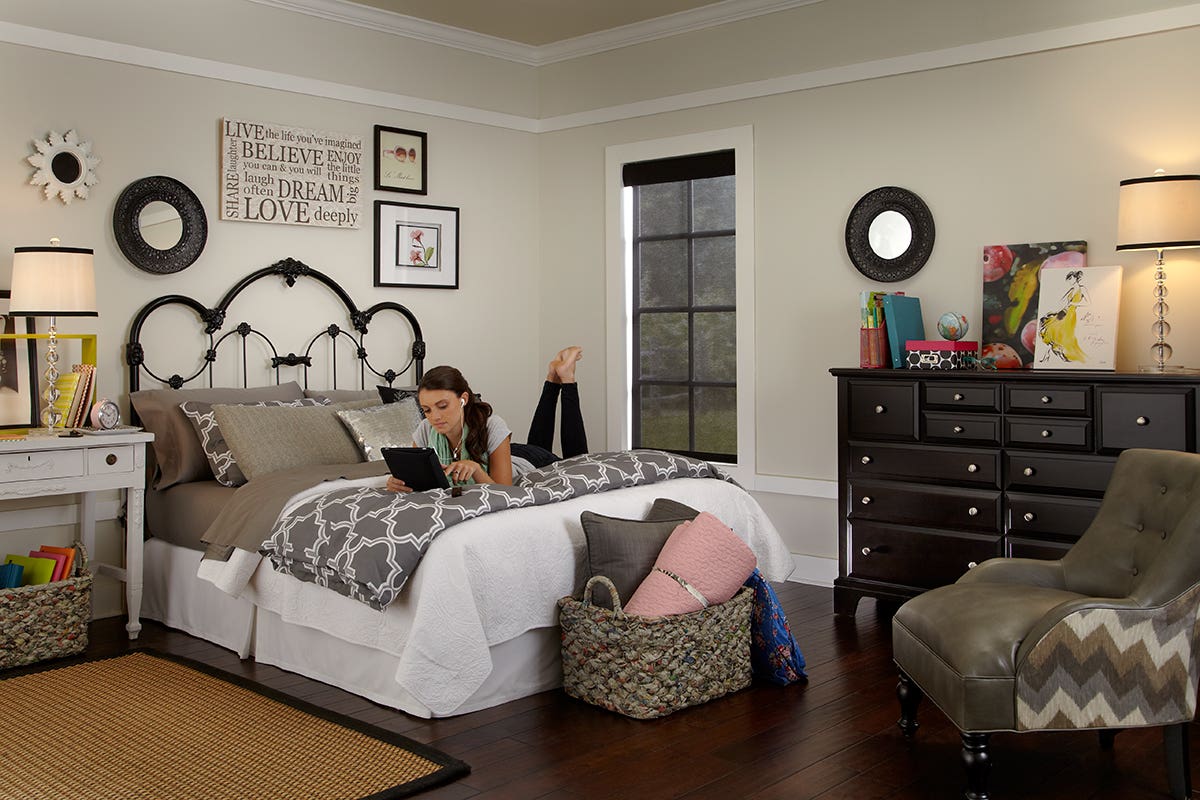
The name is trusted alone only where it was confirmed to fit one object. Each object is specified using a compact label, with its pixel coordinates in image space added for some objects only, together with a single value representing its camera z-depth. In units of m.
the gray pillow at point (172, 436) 4.42
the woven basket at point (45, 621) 3.83
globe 4.49
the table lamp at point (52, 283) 4.03
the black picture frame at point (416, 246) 5.61
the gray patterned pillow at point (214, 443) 4.29
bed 3.26
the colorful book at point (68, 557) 4.05
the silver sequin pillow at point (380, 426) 4.55
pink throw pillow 3.36
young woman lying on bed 3.92
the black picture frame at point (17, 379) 4.26
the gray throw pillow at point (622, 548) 3.49
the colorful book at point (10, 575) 3.97
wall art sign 4.99
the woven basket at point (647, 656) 3.27
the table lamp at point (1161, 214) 3.90
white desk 3.89
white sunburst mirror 4.39
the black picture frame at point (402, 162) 5.57
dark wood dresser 3.83
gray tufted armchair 2.67
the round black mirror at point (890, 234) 4.84
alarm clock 4.21
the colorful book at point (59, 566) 4.04
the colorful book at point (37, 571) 4.04
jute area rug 2.80
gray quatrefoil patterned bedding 3.24
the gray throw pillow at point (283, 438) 4.25
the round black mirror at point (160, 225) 4.62
